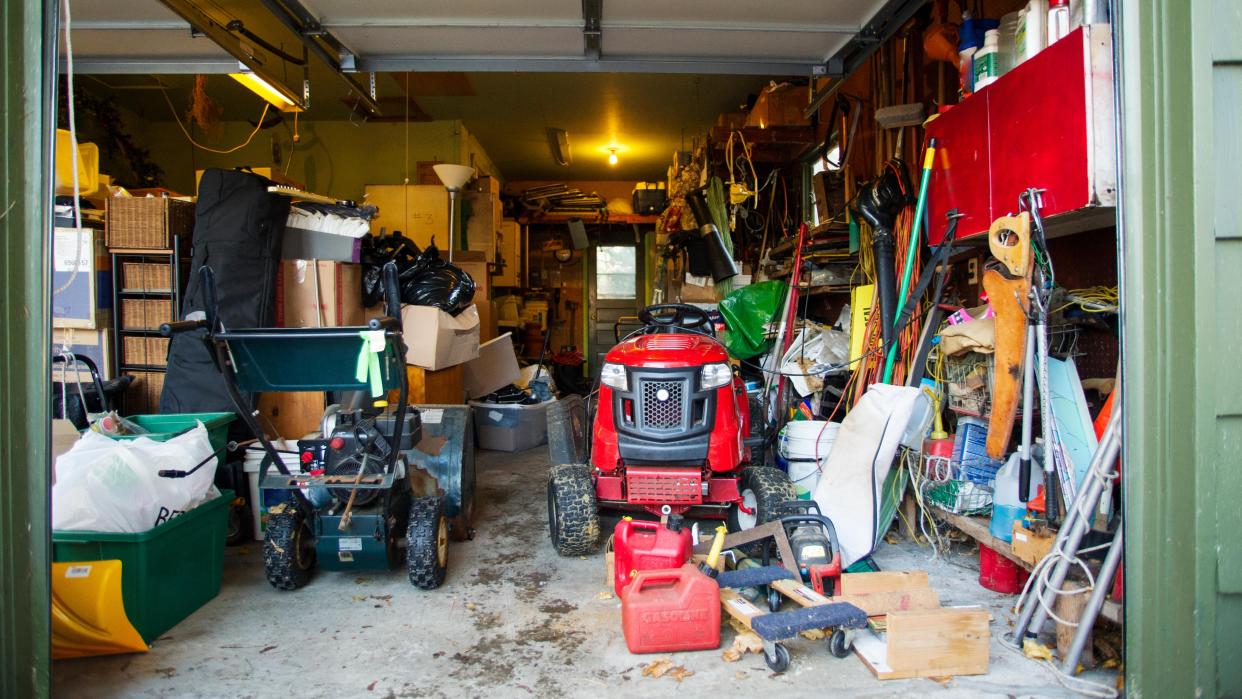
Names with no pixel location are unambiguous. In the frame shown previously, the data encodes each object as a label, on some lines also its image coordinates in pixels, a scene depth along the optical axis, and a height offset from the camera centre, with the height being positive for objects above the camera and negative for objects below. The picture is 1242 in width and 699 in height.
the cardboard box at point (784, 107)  5.14 +1.73
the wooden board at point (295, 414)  4.31 -0.30
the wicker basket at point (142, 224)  4.10 +0.76
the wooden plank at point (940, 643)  2.15 -0.82
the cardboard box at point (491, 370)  6.51 -0.08
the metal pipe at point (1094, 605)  2.04 -0.68
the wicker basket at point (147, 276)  4.18 +0.49
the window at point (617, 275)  12.05 +1.35
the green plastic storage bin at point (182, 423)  3.22 -0.26
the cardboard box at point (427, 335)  5.07 +0.18
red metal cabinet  2.26 +0.74
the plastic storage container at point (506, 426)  6.12 -0.54
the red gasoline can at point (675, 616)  2.29 -0.79
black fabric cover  3.84 +0.50
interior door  11.98 +1.16
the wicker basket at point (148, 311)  4.19 +0.29
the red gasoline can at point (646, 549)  2.60 -0.67
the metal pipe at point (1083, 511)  2.10 -0.45
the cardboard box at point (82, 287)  4.03 +0.41
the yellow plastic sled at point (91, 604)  2.27 -0.73
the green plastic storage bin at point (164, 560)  2.38 -0.67
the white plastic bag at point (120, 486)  2.40 -0.41
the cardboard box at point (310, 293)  4.44 +0.41
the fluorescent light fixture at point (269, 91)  4.00 +1.54
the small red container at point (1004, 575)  2.79 -0.82
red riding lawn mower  3.15 -0.40
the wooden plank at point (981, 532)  2.62 -0.67
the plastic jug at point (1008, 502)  2.64 -0.52
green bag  5.34 +0.30
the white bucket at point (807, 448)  3.63 -0.45
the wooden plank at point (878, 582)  2.55 -0.77
